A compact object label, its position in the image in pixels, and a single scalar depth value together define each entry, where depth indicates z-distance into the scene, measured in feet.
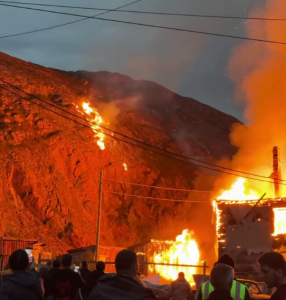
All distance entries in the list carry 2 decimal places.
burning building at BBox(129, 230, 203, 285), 146.47
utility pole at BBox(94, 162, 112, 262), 103.86
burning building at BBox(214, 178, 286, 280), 139.54
